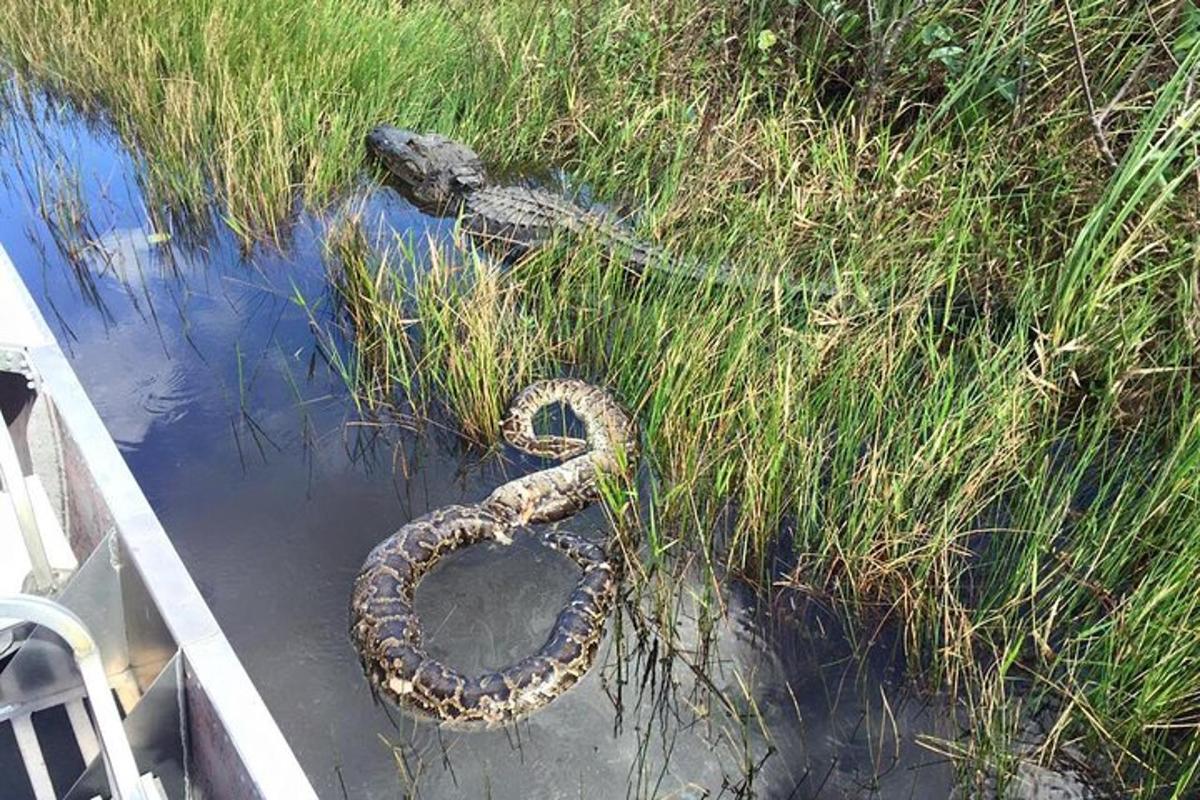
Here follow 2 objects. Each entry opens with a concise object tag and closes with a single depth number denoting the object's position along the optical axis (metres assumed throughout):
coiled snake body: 3.10
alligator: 4.60
